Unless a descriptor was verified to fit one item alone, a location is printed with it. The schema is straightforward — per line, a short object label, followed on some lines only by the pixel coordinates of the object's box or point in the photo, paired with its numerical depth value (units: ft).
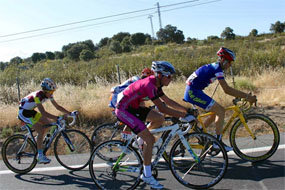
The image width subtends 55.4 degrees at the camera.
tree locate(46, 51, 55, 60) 183.93
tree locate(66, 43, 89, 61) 143.43
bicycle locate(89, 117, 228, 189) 13.92
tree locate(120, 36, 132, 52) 150.91
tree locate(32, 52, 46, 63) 183.19
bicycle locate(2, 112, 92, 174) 18.43
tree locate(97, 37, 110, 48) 236.63
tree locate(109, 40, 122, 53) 151.77
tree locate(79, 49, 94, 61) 123.42
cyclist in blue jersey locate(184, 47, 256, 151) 16.30
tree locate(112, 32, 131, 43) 219.00
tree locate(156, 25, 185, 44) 174.60
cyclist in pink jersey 13.30
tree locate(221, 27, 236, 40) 143.13
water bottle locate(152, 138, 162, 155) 14.30
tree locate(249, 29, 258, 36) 157.00
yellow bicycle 16.29
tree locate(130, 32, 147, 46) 186.41
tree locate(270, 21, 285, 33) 171.53
